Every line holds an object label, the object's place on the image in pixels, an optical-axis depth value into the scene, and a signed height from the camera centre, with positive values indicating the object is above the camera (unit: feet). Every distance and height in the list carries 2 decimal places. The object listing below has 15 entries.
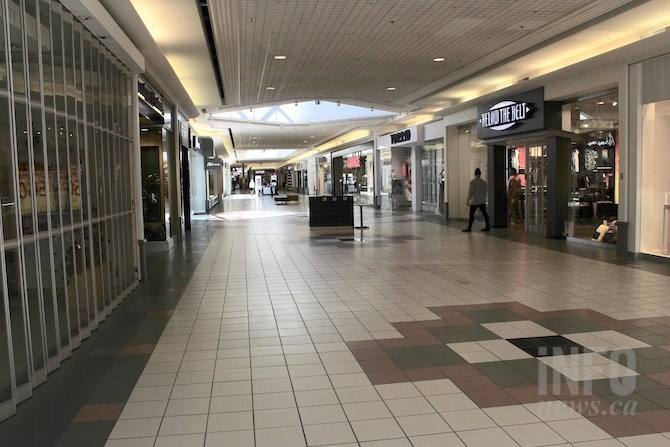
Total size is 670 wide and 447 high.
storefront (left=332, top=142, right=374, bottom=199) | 97.30 +2.59
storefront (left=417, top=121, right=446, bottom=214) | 61.98 +1.15
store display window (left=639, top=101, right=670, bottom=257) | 29.14 -0.40
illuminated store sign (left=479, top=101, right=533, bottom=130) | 40.98 +4.78
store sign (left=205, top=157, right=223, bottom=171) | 84.59 +3.71
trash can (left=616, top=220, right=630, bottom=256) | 30.81 -3.39
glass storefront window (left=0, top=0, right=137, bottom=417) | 11.34 +0.03
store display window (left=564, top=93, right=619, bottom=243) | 33.81 +0.64
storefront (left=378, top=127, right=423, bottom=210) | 71.72 +1.39
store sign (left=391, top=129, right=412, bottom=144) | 68.98 +5.59
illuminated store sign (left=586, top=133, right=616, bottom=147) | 33.88 +2.02
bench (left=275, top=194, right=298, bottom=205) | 104.94 -2.42
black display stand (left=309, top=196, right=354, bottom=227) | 49.24 -2.30
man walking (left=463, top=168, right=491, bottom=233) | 45.91 -1.21
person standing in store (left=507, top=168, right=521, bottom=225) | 48.01 -1.29
